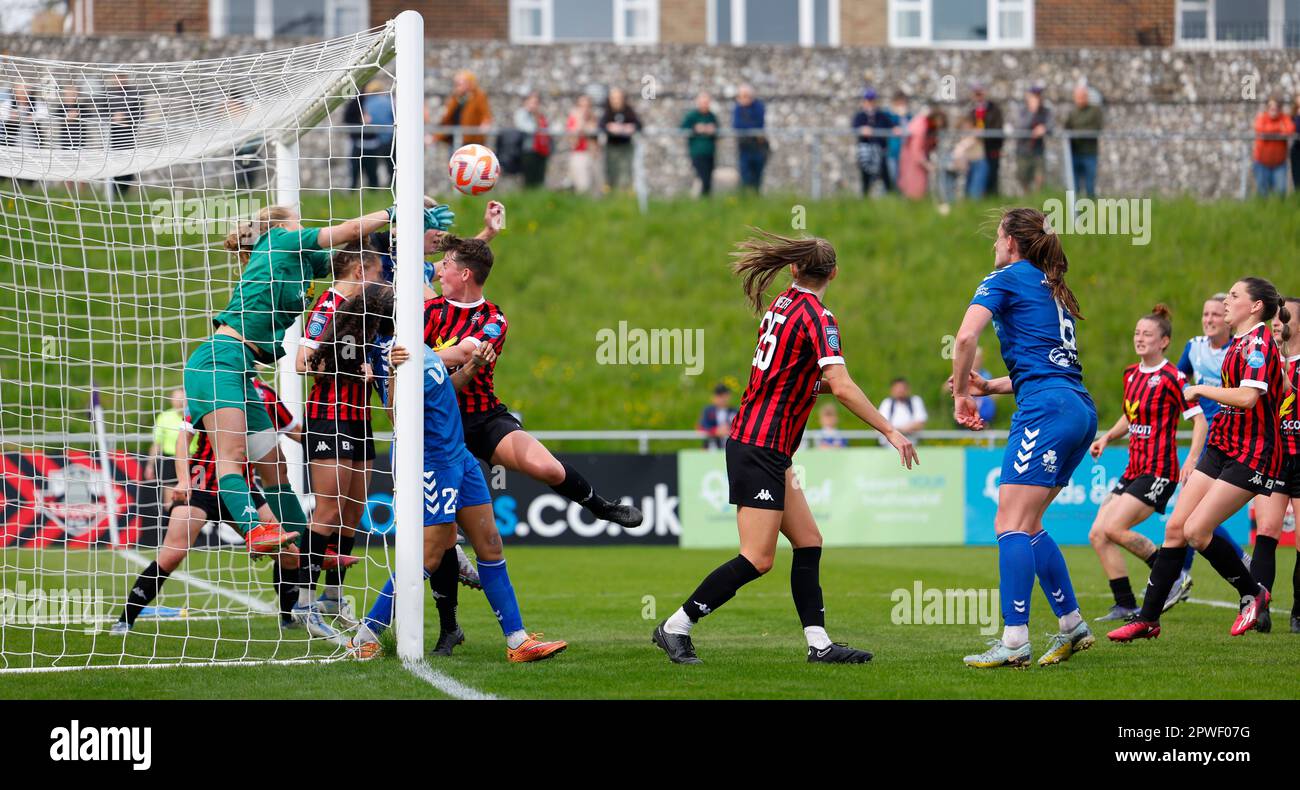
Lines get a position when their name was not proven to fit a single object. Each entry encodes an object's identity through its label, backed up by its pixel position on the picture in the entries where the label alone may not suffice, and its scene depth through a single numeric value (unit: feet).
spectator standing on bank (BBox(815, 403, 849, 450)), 59.15
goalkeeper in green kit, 26.96
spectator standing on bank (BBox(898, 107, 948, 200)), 74.84
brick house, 94.89
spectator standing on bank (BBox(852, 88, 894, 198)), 75.97
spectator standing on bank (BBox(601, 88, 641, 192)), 75.31
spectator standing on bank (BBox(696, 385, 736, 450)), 61.11
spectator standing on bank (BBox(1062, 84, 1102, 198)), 75.61
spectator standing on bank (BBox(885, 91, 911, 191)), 76.38
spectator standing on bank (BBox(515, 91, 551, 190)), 77.15
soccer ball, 26.91
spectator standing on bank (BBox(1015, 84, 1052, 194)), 75.10
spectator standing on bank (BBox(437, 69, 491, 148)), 73.20
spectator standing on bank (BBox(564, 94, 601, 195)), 76.74
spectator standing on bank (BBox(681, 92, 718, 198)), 75.77
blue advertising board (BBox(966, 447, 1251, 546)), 59.00
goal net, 26.40
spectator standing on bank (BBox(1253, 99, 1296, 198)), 76.69
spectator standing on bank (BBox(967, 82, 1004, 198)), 75.41
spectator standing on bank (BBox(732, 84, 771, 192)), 77.30
